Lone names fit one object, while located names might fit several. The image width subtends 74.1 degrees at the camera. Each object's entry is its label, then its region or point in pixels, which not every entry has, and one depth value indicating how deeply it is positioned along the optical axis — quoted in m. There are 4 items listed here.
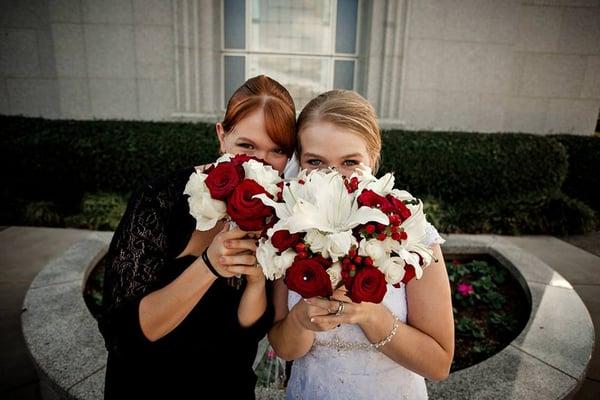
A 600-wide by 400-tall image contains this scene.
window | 7.42
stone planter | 2.63
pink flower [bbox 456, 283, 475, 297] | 4.19
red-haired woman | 1.52
